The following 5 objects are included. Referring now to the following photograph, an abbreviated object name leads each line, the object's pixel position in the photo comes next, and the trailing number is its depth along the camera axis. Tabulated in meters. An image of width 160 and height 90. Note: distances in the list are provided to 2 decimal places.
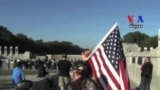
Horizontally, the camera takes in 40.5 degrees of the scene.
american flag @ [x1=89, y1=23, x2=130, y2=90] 3.14
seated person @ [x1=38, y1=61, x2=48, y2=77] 10.02
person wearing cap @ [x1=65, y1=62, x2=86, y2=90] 2.93
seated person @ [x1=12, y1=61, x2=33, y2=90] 6.65
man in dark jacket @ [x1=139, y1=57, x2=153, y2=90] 8.46
